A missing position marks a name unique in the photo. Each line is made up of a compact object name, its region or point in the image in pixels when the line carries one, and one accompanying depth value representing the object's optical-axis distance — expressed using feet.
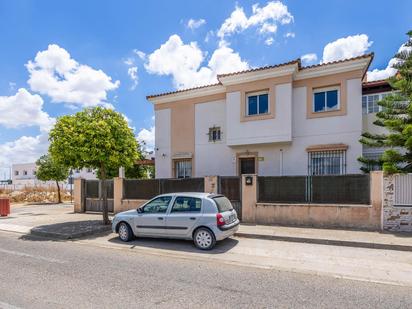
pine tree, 33.50
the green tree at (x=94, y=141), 33.96
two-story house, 41.16
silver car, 24.57
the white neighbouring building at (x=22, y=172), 252.67
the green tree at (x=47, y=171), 80.74
